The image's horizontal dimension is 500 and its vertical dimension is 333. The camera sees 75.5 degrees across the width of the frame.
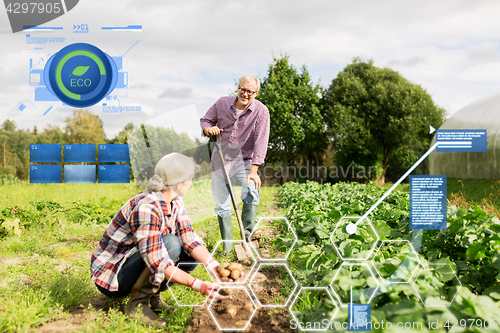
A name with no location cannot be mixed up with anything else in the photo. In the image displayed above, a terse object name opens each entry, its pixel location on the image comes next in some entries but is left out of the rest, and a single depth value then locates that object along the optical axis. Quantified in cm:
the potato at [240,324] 166
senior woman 166
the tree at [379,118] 1650
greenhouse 920
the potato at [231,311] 173
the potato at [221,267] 180
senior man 304
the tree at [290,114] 1627
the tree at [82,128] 1822
